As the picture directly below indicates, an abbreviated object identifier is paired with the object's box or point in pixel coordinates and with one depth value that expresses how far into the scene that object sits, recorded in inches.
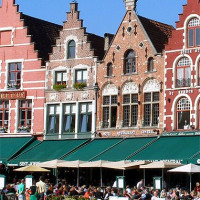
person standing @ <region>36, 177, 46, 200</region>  1128.2
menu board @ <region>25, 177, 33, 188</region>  1204.5
